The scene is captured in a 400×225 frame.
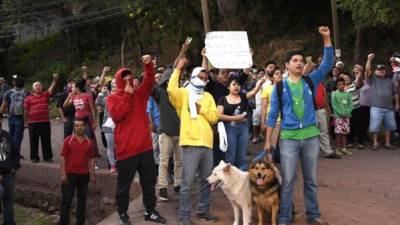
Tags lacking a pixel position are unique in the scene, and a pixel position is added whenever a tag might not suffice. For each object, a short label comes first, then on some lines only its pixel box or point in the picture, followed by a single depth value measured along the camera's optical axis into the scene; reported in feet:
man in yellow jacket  22.02
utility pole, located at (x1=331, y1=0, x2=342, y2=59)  53.88
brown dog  20.92
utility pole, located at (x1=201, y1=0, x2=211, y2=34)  49.42
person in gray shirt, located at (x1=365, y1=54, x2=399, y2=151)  38.93
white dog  21.56
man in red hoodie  22.22
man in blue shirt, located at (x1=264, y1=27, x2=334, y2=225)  20.77
